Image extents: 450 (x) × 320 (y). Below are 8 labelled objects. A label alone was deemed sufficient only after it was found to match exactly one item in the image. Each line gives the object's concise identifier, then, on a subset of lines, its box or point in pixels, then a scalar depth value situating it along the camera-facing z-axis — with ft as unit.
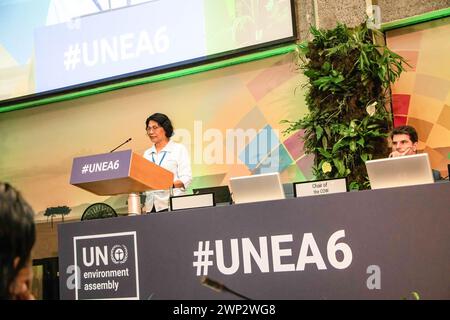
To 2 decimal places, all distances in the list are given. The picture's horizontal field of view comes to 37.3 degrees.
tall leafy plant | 15.97
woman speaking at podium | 18.47
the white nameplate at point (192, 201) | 11.54
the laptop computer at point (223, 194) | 13.07
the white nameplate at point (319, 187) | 10.78
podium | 12.47
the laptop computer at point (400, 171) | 9.77
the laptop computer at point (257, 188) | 10.86
